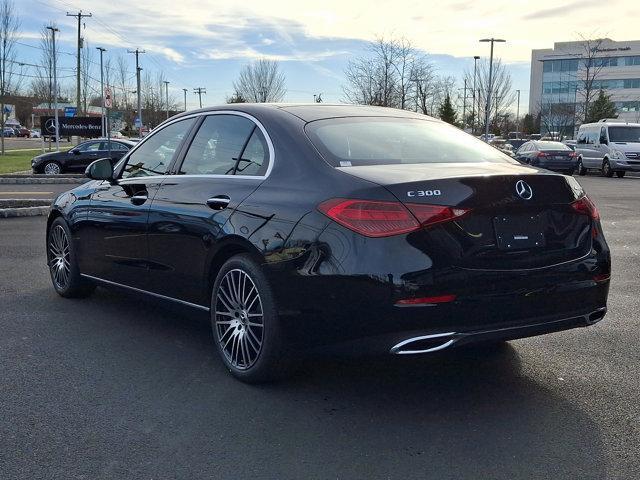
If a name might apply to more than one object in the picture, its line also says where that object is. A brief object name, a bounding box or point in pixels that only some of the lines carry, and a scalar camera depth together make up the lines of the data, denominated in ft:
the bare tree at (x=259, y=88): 147.84
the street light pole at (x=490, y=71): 146.88
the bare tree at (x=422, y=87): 101.09
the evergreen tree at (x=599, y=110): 191.83
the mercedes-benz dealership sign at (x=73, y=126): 123.75
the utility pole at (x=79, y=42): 162.09
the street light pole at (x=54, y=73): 123.83
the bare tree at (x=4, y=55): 108.37
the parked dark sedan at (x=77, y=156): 77.87
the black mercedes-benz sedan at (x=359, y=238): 11.33
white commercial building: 310.65
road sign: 87.56
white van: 87.25
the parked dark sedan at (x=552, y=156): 89.51
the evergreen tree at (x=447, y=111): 145.01
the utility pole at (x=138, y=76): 192.85
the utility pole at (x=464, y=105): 178.85
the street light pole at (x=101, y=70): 178.91
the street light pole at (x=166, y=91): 257.32
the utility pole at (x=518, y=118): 302.62
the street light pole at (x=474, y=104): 180.57
